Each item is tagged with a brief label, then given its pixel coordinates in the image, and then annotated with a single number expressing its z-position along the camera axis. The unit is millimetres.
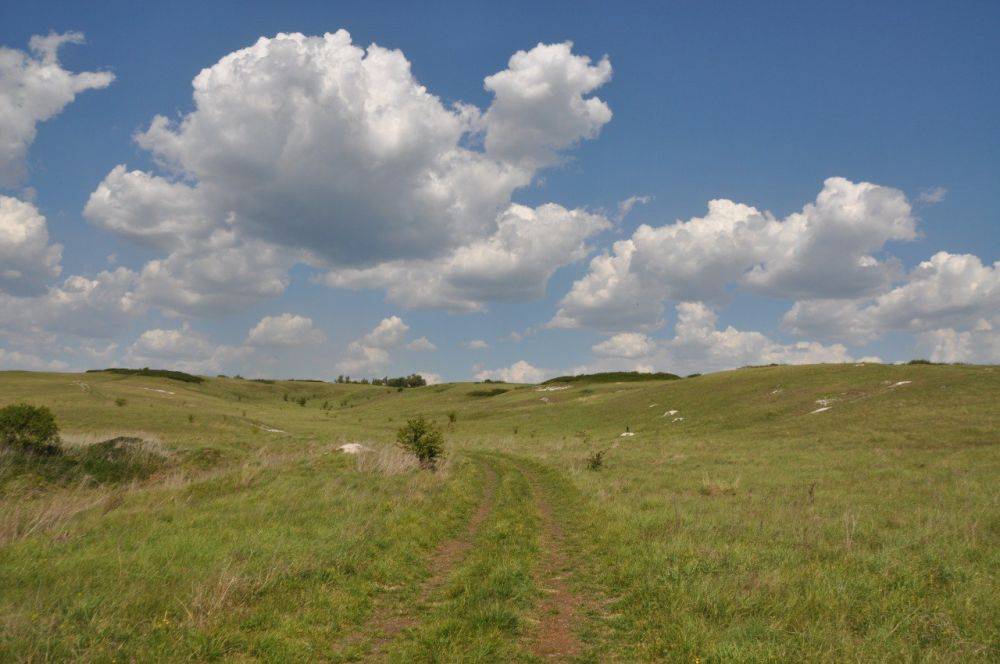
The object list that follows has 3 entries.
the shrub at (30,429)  23125
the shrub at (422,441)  31495
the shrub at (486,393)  128550
